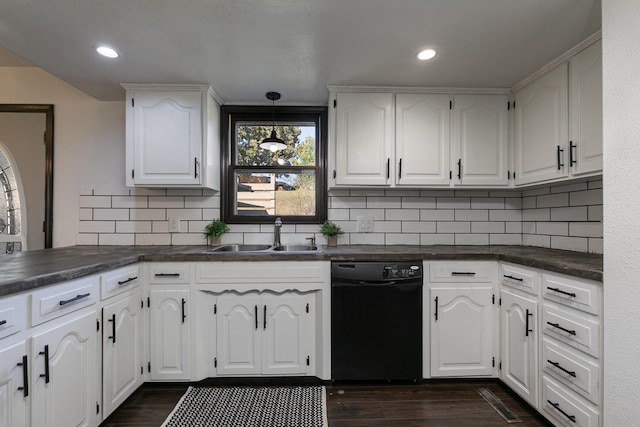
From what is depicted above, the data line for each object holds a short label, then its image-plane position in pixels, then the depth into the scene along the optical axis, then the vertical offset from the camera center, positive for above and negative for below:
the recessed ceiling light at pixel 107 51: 1.82 +1.02
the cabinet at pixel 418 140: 2.36 +0.61
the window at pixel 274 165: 2.68 +0.46
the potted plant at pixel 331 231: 2.55 -0.12
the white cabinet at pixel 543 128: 1.93 +0.63
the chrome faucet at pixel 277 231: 2.56 -0.12
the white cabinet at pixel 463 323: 2.06 -0.73
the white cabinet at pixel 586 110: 1.68 +0.64
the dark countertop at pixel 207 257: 1.33 -0.25
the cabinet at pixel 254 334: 2.04 -0.80
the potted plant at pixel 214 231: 2.55 -0.12
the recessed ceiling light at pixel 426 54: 1.85 +1.03
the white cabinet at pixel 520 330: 1.74 -0.70
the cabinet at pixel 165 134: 2.30 +0.64
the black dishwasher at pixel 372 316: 2.02 -0.67
